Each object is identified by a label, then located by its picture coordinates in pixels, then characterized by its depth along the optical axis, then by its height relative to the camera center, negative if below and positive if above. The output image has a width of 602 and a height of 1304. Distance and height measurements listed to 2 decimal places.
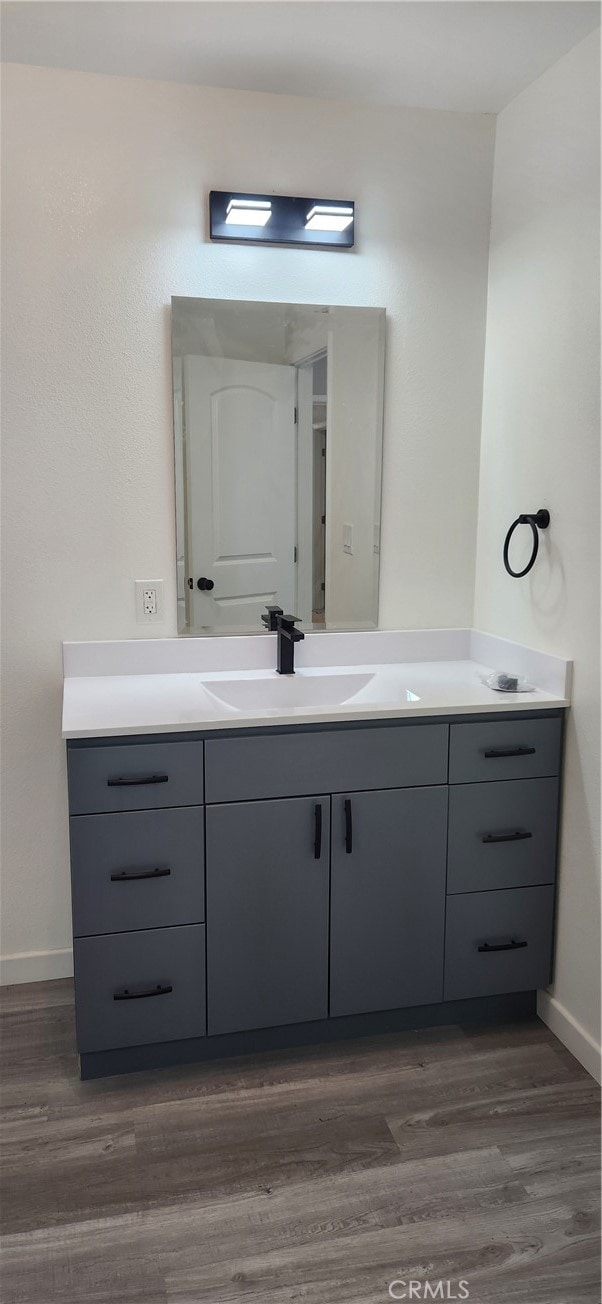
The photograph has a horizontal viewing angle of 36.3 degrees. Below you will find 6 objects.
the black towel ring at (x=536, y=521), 2.34 -0.07
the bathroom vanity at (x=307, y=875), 2.05 -0.90
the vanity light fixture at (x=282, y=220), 2.37 +0.70
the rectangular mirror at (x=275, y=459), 2.46 +0.08
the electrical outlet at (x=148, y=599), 2.51 -0.30
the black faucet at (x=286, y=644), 2.46 -0.41
